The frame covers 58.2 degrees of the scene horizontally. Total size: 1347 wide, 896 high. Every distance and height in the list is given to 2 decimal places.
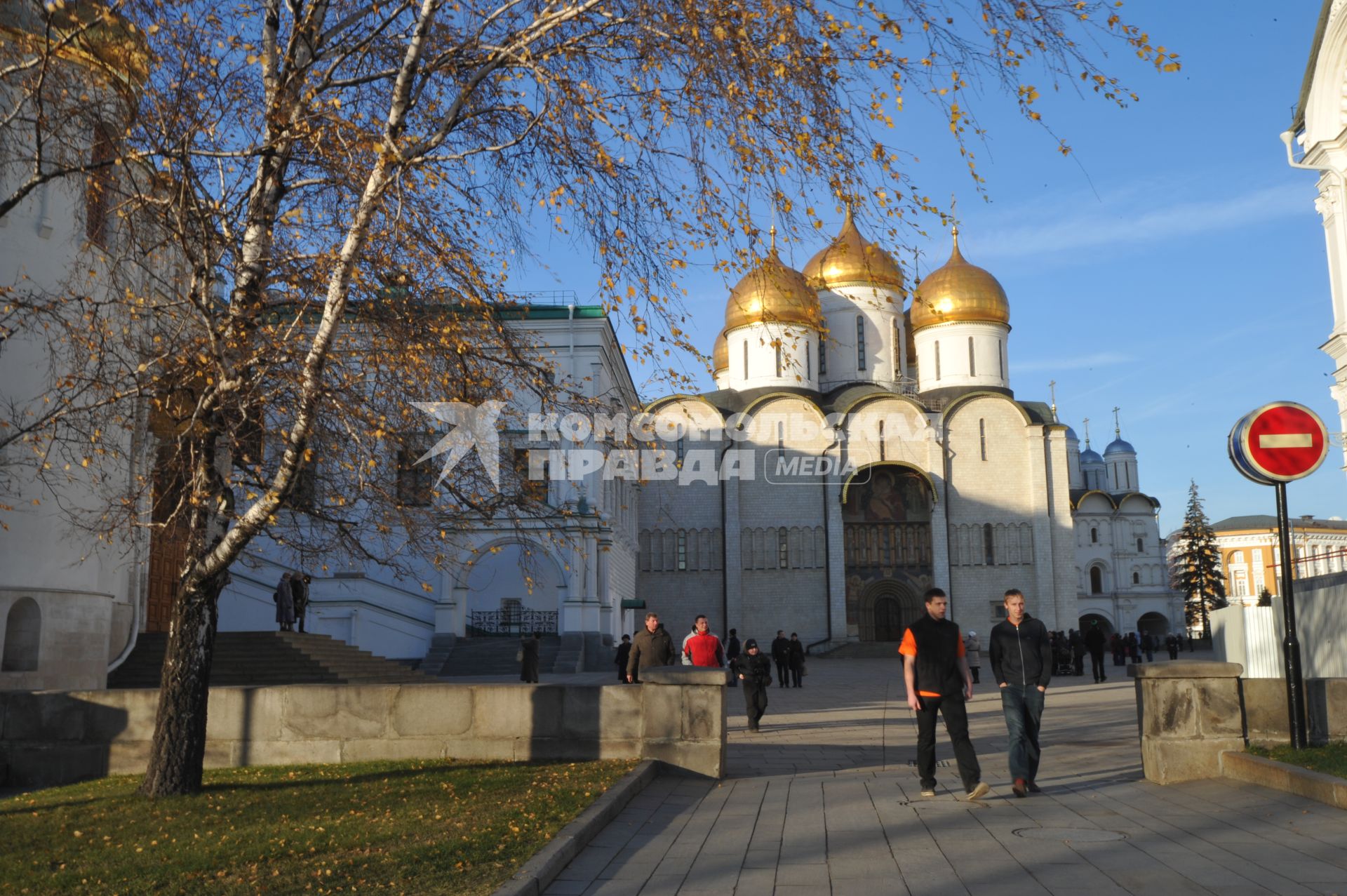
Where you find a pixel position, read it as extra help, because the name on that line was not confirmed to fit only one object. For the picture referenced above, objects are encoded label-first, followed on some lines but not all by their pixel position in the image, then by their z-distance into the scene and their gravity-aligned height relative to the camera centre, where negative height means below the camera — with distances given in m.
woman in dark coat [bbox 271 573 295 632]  21.86 +0.65
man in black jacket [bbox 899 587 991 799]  8.09 -0.28
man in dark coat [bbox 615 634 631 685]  23.86 -0.26
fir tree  67.06 +3.99
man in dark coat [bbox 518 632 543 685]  21.67 -0.32
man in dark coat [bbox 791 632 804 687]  25.92 -0.38
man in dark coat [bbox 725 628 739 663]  25.09 -0.14
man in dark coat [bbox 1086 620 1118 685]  26.81 -0.20
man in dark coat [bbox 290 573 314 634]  21.44 +0.87
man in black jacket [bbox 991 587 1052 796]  8.41 -0.22
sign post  8.48 +1.35
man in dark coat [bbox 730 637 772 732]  14.33 -0.50
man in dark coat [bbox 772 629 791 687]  26.08 -0.32
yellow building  83.58 +6.22
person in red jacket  13.61 -0.07
